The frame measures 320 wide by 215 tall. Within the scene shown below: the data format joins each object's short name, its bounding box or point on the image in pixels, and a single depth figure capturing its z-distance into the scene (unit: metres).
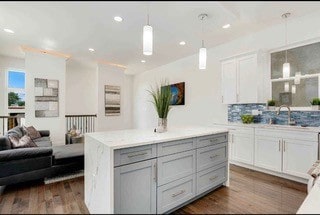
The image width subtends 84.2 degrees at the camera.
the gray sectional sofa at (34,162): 2.20
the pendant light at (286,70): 2.94
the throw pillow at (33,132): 3.78
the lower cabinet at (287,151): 2.46
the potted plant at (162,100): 1.67
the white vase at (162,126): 1.97
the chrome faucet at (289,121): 2.93
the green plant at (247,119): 3.38
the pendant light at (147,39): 1.71
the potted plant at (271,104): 3.21
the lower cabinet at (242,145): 3.12
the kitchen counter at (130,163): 1.15
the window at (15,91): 5.03
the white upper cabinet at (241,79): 3.23
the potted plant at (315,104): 2.61
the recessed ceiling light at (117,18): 2.55
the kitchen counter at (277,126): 2.48
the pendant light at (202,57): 2.43
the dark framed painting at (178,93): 4.99
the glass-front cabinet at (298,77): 2.83
